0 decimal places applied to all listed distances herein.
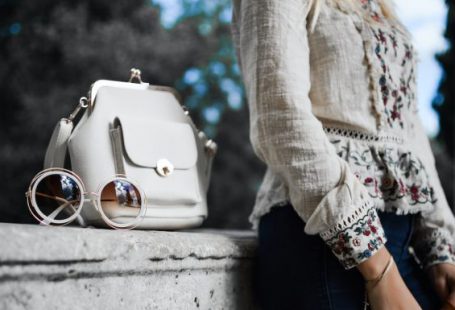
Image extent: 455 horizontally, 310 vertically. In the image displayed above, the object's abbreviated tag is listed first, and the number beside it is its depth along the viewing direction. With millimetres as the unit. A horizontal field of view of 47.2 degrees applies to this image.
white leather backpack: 838
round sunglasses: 763
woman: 787
